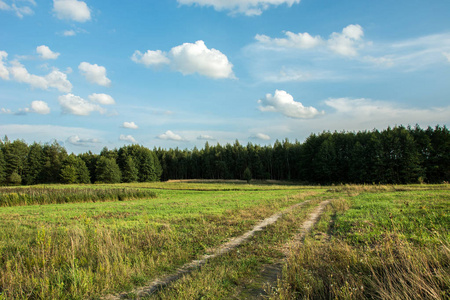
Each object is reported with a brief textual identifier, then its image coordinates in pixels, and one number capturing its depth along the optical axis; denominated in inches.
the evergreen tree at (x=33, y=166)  3408.7
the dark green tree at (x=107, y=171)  3452.3
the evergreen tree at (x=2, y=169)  3090.6
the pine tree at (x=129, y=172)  3713.1
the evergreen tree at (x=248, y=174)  3307.1
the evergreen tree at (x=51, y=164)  3484.3
